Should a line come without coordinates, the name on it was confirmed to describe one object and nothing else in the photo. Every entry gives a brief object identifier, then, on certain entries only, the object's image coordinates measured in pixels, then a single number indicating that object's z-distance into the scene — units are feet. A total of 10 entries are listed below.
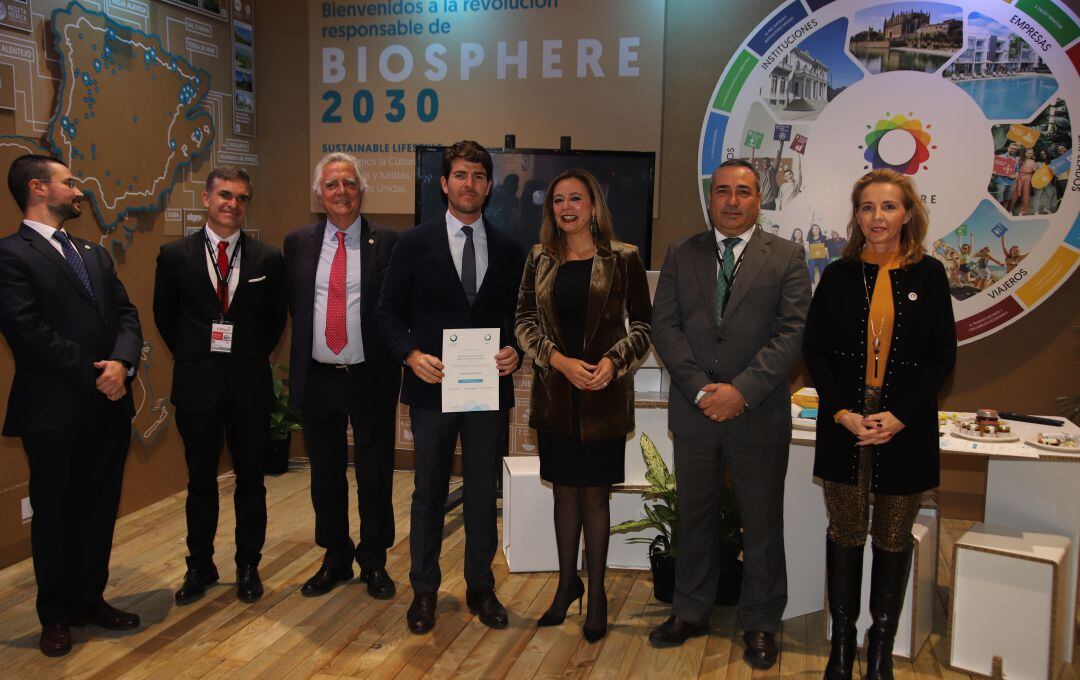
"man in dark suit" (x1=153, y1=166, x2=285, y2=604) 10.84
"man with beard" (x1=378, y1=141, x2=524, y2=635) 10.12
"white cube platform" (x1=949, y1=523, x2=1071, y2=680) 9.21
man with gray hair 10.93
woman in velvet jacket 9.61
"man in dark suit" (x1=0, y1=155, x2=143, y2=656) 9.53
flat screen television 15.17
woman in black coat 8.60
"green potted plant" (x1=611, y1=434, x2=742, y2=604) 11.25
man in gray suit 9.42
